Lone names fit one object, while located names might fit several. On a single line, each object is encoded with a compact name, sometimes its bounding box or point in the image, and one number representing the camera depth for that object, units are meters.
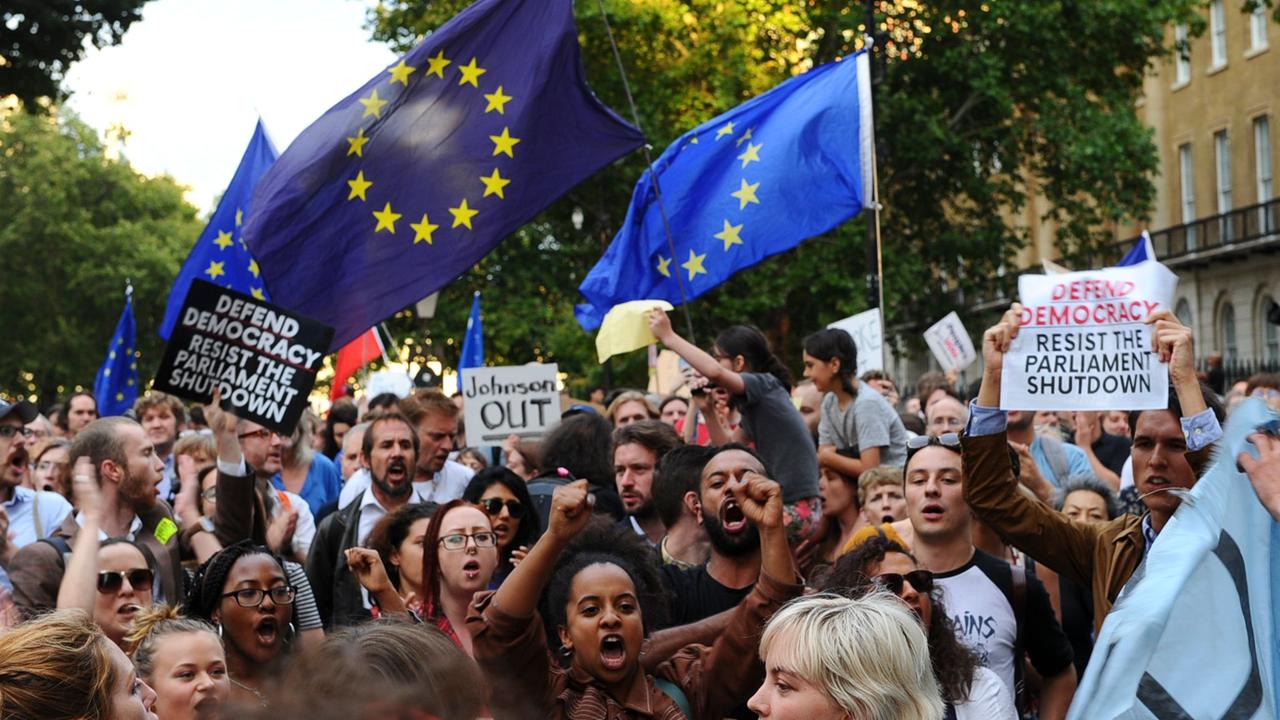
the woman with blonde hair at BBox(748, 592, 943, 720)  3.71
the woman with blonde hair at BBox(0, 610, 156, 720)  3.66
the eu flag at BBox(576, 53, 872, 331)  11.14
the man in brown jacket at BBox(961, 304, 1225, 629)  5.10
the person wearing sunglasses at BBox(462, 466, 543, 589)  6.58
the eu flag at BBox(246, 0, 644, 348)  8.80
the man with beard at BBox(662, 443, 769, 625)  5.78
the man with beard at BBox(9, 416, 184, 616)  6.72
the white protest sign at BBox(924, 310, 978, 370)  15.77
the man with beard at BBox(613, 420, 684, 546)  7.29
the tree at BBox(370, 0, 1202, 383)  32.25
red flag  19.62
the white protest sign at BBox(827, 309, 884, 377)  12.66
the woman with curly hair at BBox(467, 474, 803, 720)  4.86
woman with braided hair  5.56
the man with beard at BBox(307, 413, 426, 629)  6.96
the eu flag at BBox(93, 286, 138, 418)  16.88
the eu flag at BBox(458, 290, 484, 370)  17.78
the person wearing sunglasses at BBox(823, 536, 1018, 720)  4.76
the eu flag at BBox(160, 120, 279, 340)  13.32
